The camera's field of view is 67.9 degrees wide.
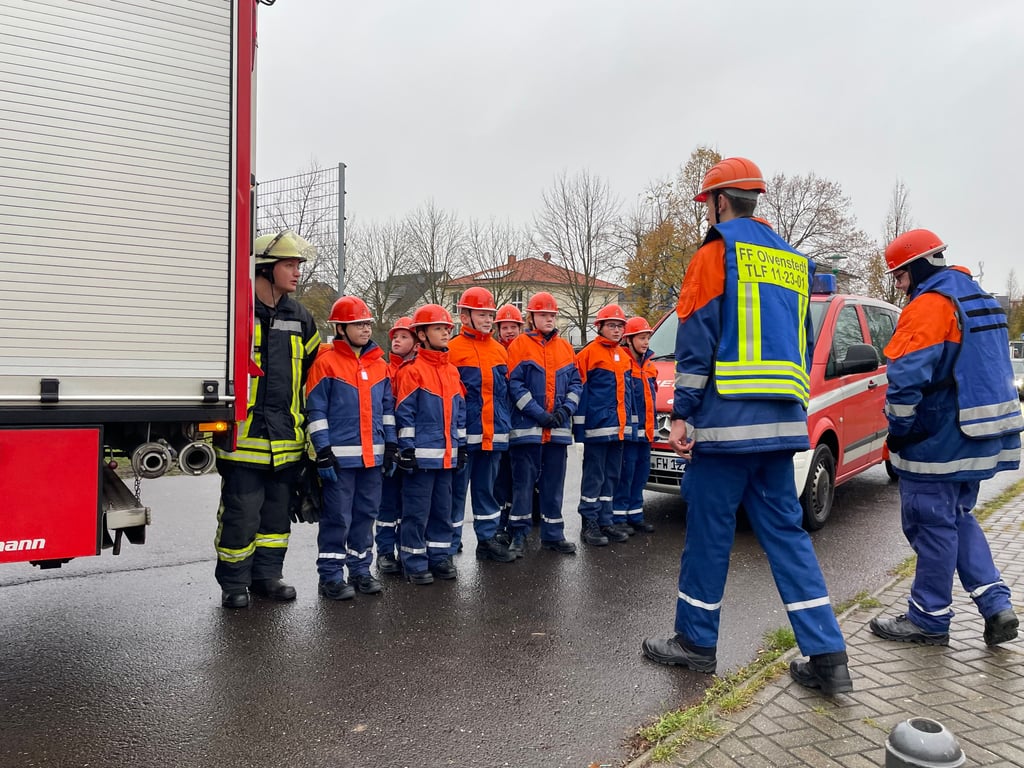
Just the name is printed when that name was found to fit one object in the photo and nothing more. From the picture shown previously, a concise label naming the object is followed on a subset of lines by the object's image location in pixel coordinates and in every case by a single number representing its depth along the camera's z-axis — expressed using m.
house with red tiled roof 32.59
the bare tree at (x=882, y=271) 32.34
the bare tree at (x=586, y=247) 31.92
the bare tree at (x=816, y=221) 34.88
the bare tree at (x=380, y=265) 30.98
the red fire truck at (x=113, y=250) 3.10
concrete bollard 2.10
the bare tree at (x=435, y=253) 33.06
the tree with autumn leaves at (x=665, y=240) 28.38
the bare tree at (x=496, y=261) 33.06
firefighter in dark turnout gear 4.50
